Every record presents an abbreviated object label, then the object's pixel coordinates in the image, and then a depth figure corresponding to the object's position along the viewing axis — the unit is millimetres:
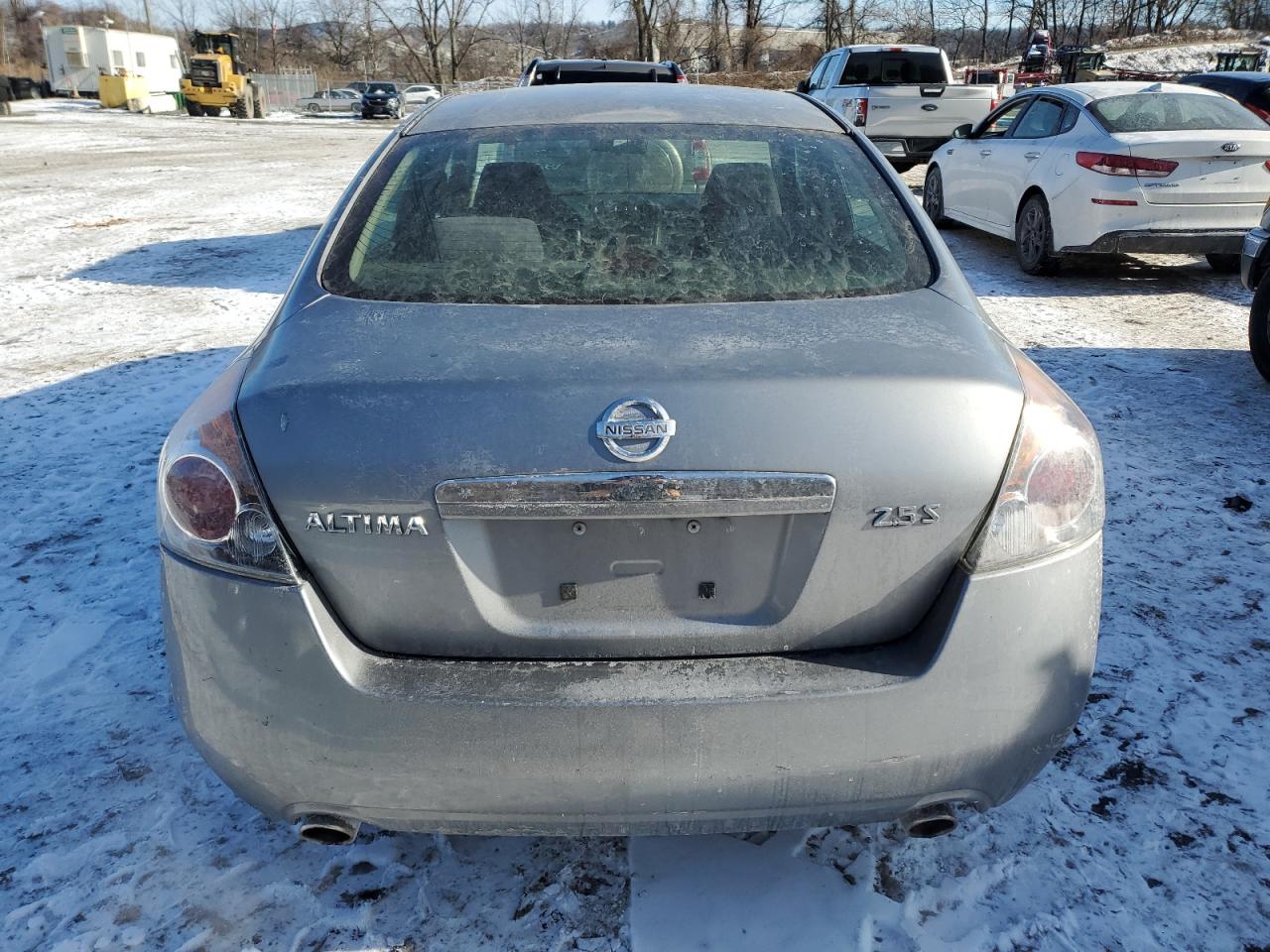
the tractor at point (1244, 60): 28761
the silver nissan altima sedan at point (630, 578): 1757
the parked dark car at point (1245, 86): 11016
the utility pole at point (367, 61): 69550
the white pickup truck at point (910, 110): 14086
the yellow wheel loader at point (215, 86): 42625
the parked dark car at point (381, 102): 41719
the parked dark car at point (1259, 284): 5742
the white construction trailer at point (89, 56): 58938
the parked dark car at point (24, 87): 53469
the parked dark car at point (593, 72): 10359
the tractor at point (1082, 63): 31578
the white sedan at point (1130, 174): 7660
